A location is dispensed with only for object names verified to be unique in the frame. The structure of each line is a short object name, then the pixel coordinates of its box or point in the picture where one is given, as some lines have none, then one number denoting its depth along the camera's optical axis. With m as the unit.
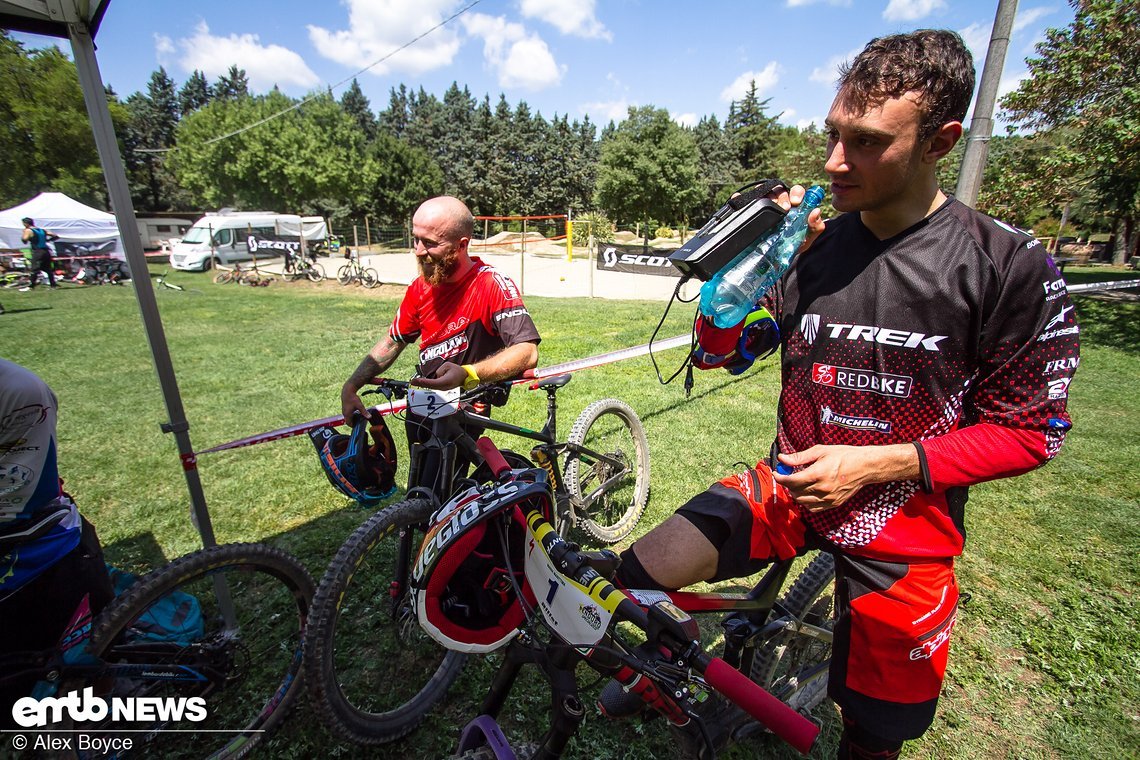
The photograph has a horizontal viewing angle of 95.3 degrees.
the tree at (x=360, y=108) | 82.06
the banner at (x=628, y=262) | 17.06
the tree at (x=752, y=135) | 58.09
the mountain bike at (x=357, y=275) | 20.28
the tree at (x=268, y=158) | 37.66
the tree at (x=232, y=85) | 77.62
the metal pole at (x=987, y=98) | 4.27
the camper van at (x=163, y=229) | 27.58
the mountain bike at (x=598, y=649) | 1.11
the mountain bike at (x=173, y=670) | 1.91
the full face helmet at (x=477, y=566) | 1.59
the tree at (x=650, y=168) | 44.06
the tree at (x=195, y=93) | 70.94
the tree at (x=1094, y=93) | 9.81
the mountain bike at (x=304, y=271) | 22.11
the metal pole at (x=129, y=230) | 2.28
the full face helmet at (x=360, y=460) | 2.67
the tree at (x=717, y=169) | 58.46
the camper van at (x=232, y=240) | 24.73
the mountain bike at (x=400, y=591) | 2.11
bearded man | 2.99
